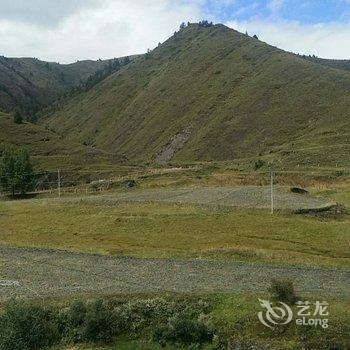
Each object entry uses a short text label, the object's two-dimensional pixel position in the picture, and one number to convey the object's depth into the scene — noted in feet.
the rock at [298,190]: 188.96
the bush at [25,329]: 65.92
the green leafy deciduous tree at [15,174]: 278.26
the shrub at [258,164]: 289.17
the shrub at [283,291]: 68.18
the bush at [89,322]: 68.28
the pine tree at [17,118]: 489.26
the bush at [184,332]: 64.34
